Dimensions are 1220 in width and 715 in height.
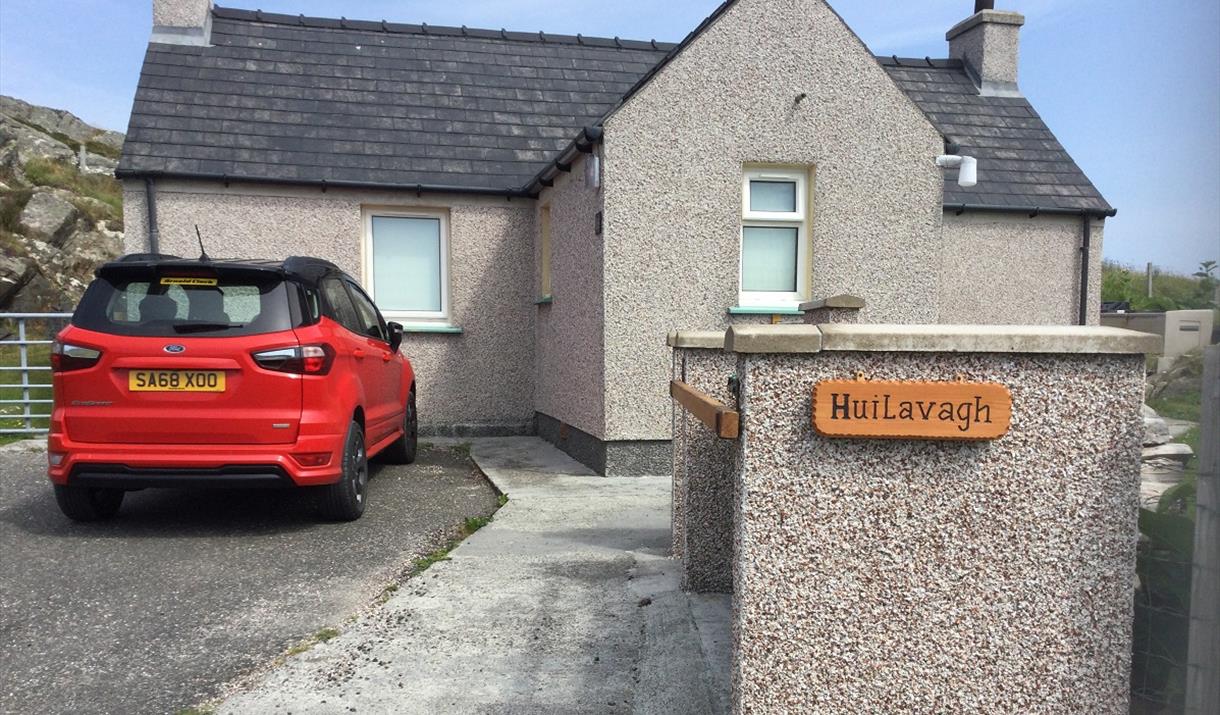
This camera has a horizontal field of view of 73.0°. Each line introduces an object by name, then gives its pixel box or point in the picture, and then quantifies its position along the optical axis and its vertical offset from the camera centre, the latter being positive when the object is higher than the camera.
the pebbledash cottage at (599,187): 7.65 +1.38
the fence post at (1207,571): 1.84 -0.58
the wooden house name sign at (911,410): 2.15 -0.25
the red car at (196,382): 5.05 -0.44
